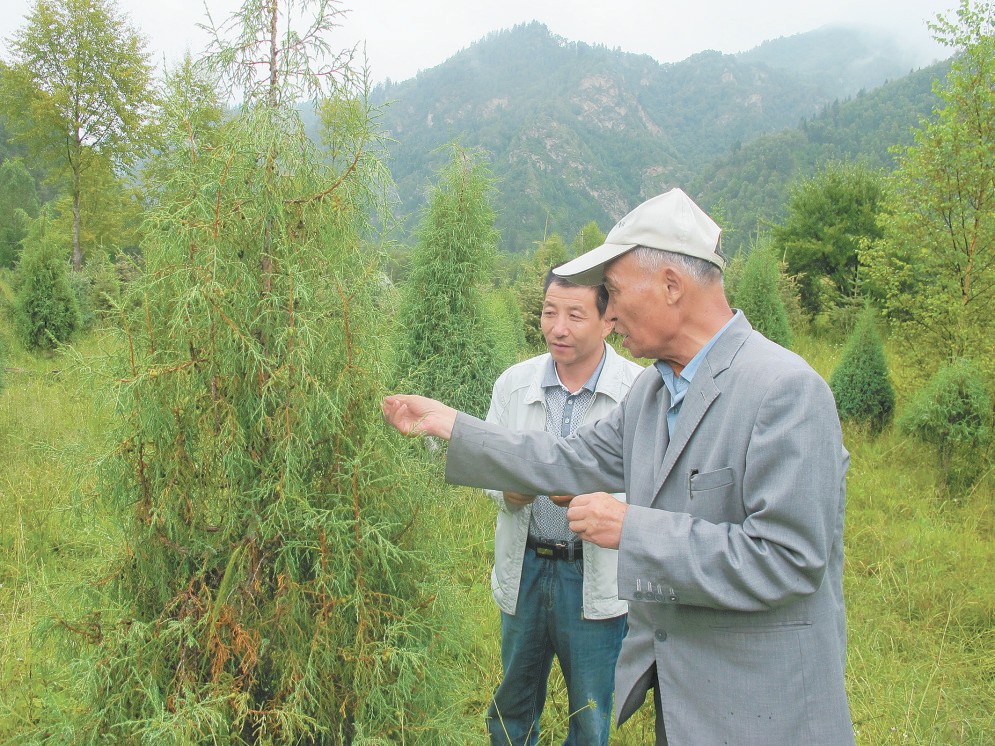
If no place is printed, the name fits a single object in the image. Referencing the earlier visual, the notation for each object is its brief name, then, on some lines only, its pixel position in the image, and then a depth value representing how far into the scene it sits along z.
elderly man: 1.52
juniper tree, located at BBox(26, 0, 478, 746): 1.69
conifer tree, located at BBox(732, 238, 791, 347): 12.73
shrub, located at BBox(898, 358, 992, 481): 6.91
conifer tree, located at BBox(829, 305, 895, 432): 8.83
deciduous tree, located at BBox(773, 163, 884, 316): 16.53
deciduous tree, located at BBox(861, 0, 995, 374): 7.02
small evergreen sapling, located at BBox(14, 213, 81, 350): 13.41
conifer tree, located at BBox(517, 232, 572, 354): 14.80
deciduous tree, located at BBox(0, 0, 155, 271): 17.73
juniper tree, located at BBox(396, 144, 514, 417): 6.44
